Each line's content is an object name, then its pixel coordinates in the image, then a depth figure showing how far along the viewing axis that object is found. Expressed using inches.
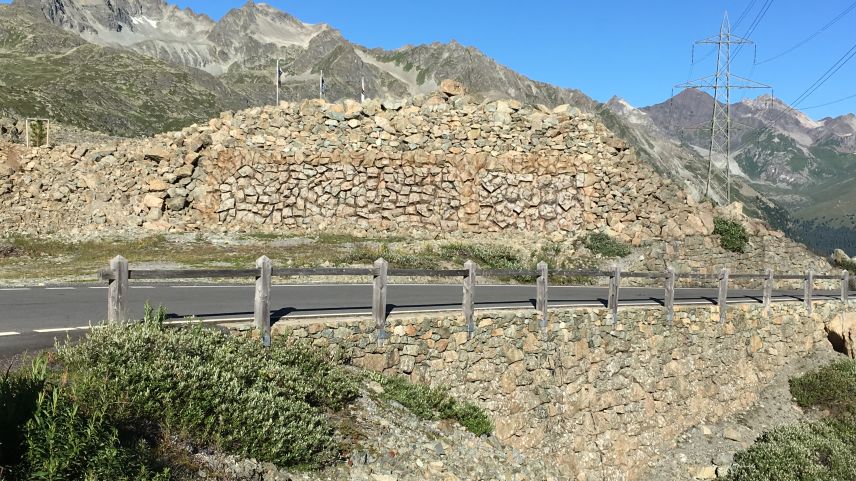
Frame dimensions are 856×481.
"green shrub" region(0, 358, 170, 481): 200.6
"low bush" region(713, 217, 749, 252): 1154.7
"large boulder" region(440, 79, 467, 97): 1336.0
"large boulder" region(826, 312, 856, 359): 888.9
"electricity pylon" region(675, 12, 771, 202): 1653.5
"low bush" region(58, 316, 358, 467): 272.4
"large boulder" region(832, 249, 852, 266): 1642.5
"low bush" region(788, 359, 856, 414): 751.7
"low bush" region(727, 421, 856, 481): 543.5
